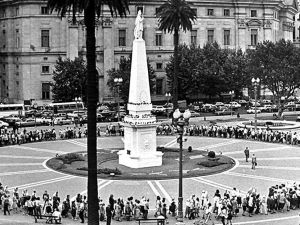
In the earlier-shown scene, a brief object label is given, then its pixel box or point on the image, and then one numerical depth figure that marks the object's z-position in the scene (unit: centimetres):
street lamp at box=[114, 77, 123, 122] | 7978
